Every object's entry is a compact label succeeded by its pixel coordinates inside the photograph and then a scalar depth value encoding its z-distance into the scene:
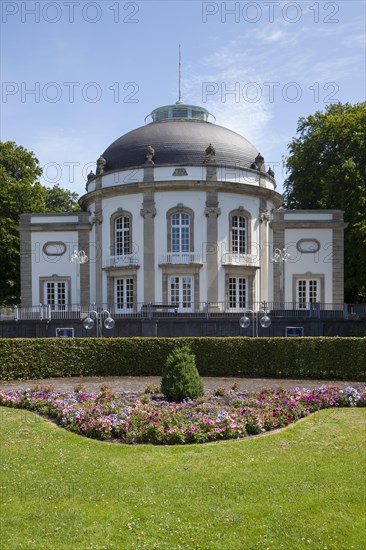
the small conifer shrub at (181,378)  12.78
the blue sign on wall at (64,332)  25.91
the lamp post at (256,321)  22.20
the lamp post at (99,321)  21.93
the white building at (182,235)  32.34
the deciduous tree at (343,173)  36.38
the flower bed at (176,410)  10.23
